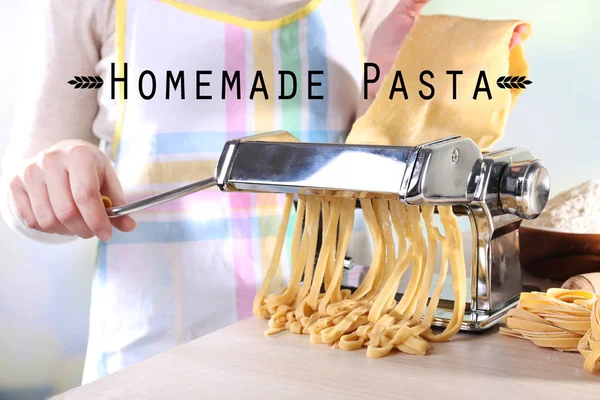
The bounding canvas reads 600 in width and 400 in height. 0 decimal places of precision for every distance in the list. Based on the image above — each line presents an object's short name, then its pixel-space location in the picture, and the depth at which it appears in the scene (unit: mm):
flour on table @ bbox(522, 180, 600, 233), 879
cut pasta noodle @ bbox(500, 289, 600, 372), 644
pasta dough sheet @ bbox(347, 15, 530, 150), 821
